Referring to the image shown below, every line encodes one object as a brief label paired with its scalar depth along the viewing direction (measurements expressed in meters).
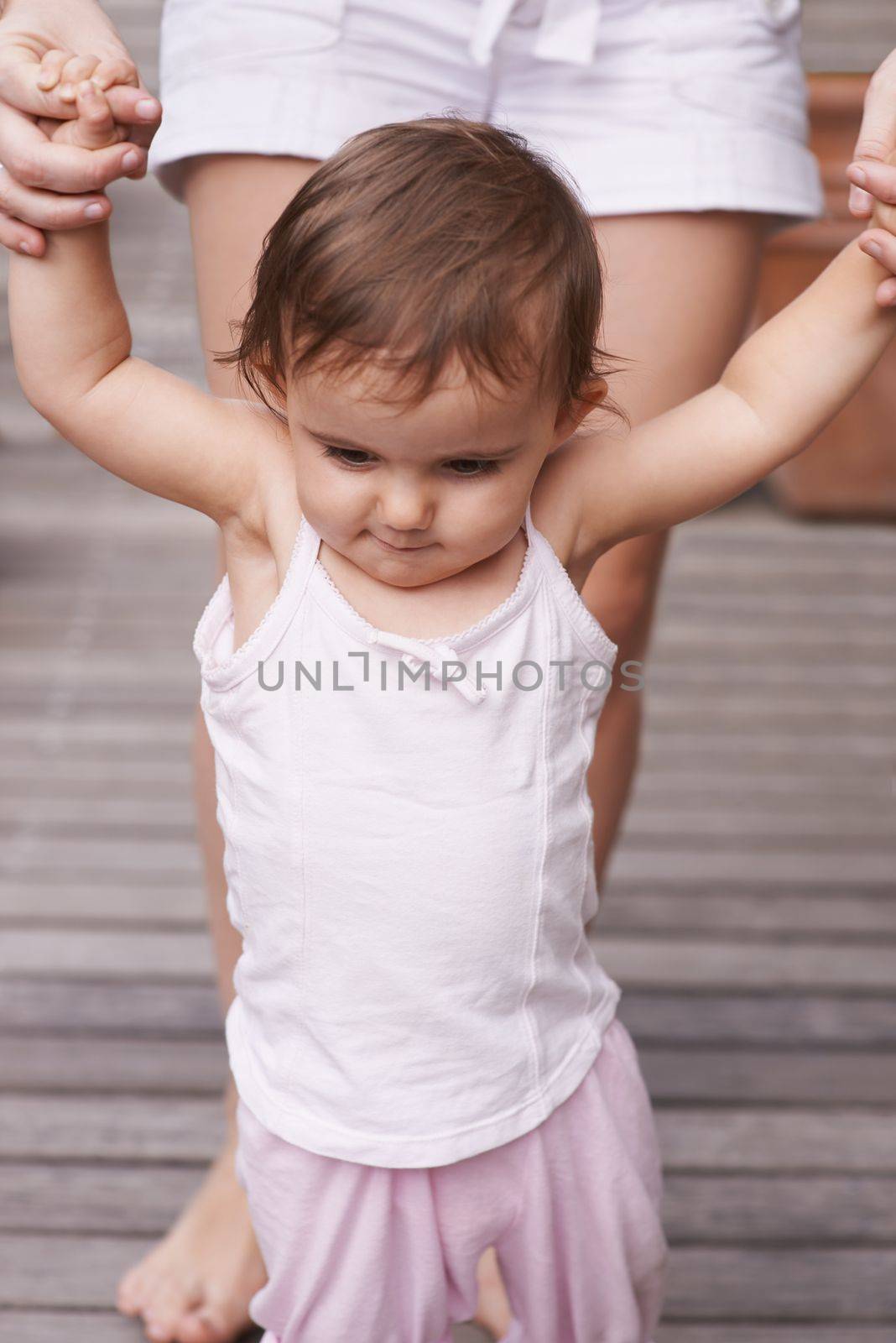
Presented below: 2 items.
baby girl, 1.78
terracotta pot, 3.89
